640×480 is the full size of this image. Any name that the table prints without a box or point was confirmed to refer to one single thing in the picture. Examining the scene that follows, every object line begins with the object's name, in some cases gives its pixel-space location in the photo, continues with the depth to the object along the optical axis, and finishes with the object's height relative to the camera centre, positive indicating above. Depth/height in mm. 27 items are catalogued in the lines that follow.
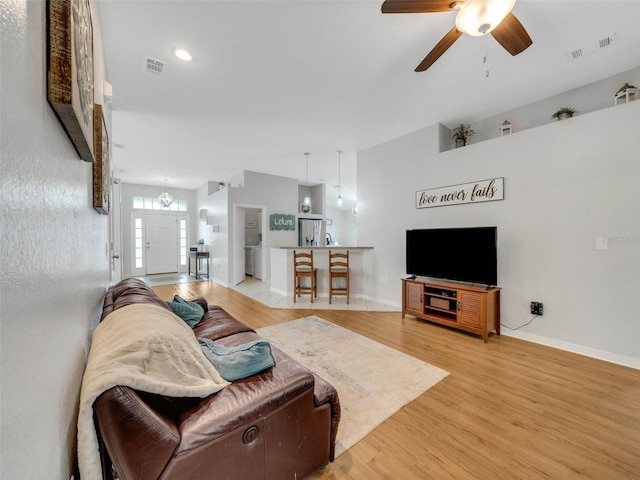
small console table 7385 -442
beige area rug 1752 -1192
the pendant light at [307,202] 7160 +1069
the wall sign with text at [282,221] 6727 +497
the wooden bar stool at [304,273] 4754 -626
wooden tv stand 2949 -835
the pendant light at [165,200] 7152 +1150
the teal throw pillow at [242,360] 1262 -632
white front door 7895 -82
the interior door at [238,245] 6312 -125
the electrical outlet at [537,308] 2906 -801
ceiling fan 1553 +1462
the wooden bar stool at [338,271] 4582 -579
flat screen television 3010 -198
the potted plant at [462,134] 3662 +1521
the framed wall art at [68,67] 671 +500
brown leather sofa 784 -719
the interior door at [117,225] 5765 +371
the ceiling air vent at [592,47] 2225 +1734
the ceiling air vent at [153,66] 2441 +1724
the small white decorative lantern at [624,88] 2480 +1472
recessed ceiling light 2318 +1727
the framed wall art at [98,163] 1425 +459
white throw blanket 765 -429
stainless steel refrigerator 7430 +228
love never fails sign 3236 +627
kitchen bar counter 4914 -555
